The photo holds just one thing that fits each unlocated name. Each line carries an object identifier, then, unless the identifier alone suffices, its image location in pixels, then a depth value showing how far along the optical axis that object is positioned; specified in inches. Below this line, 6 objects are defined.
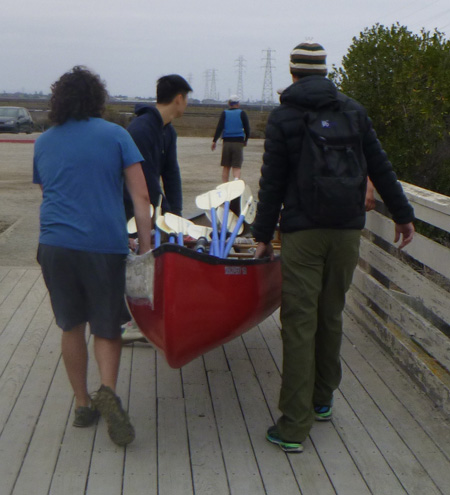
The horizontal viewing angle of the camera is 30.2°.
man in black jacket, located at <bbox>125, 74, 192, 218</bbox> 199.3
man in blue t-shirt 147.4
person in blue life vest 592.7
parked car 1393.9
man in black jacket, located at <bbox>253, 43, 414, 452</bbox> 150.0
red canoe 150.7
